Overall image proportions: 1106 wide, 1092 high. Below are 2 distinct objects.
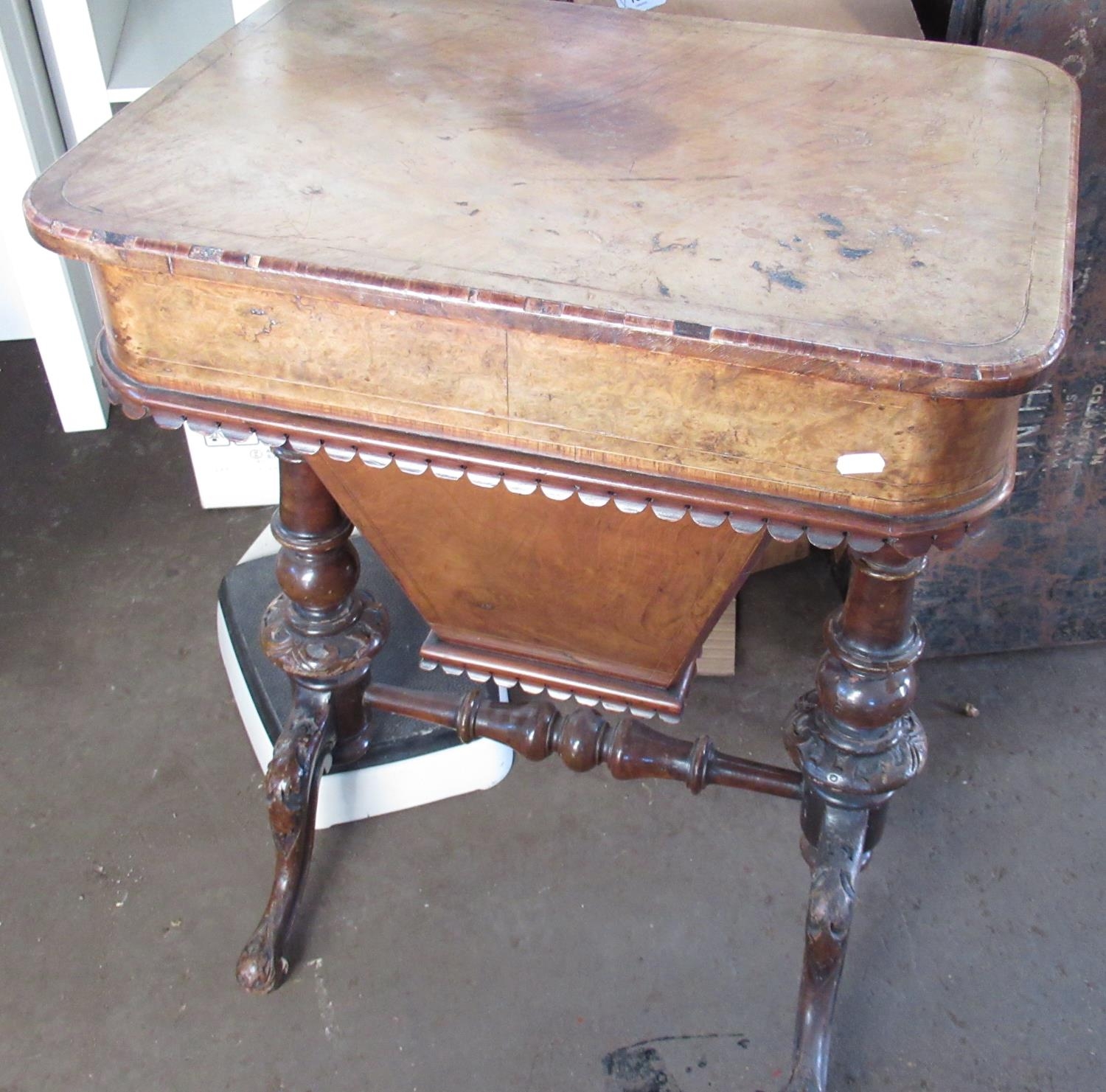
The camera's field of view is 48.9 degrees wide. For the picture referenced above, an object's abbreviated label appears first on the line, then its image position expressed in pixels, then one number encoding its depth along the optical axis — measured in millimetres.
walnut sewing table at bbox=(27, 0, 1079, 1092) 1014
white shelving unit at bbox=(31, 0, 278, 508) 2107
